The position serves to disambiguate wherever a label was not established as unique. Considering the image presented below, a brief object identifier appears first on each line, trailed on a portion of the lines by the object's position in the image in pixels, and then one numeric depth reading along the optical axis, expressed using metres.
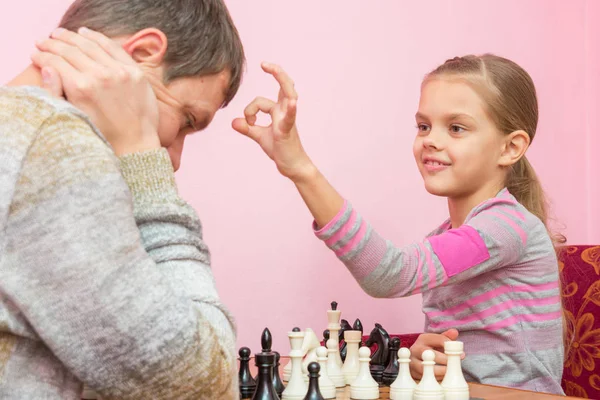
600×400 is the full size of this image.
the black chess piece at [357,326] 1.54
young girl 1.43
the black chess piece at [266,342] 1.18
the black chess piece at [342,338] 1.54
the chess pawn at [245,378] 1.22
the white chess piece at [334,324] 1.52
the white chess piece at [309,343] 1.41
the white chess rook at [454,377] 1.22
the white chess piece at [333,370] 1.34
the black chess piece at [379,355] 1.40
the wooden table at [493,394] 1.23
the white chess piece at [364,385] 1.23
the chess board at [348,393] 1.26
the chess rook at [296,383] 1.19
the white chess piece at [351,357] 1.37
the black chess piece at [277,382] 1.21
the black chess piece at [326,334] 1.52
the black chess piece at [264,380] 1.10
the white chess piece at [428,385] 1.19
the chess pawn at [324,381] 1.24
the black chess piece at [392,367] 1.39
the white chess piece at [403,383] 1.22
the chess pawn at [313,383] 1.09
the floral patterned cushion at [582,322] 1.89
